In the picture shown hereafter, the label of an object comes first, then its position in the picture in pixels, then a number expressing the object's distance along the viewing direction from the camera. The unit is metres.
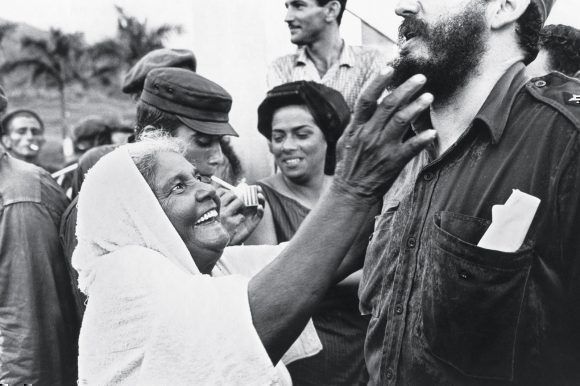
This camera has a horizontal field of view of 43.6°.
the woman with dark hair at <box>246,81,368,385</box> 3.82
